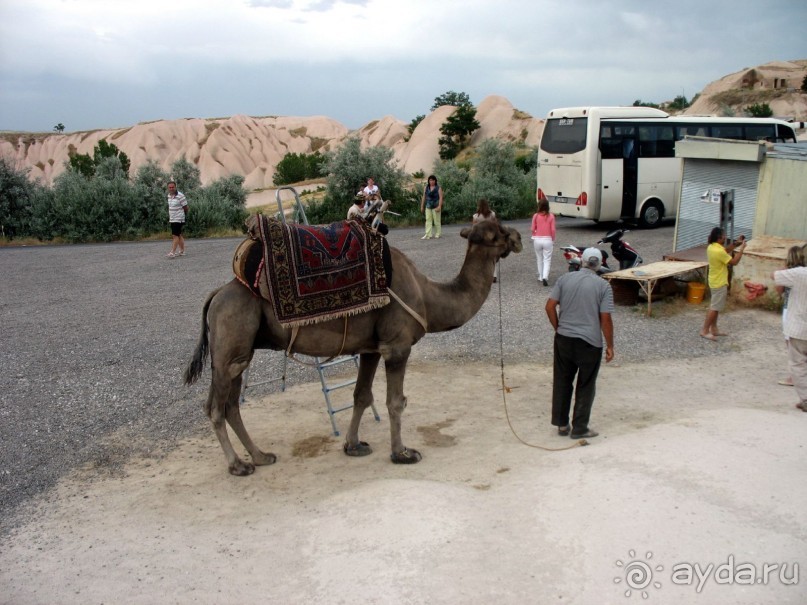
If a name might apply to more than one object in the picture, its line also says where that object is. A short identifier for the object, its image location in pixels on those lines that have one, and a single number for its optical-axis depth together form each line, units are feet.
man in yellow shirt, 36.55
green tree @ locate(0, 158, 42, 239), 85.35
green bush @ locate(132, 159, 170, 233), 87.14
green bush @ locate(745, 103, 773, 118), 165.13
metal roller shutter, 48.65
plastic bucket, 44.98
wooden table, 42.75
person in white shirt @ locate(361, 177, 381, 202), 65.65
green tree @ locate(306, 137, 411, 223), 94.84
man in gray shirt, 24.03
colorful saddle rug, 21.63
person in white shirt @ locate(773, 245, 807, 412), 26.89
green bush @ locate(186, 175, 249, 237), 86.89
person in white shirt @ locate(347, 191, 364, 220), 49.08
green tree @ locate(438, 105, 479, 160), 204.85
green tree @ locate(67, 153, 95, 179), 204.28
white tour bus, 72.13
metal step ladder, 25.98
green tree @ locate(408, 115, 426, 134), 260.15
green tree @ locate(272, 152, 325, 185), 235.61
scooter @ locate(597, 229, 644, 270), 49.75
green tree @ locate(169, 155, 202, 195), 99.55
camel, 21.95
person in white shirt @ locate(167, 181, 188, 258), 63.57
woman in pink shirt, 49.21
